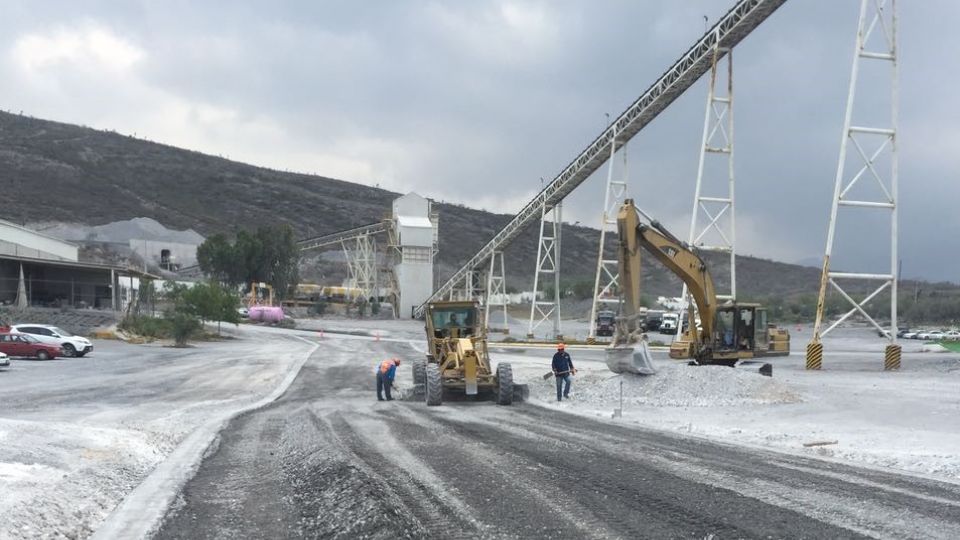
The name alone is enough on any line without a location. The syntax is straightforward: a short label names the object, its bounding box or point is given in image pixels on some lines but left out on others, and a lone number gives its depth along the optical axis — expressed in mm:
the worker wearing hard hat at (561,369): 22500
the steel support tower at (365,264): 89688
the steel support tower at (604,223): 42969
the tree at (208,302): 55625
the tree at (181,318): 49469
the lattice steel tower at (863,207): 30422
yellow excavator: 22750
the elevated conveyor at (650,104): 33906
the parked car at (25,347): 37000
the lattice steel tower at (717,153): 35031
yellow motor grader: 21203
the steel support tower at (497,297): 59744
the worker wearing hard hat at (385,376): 22719
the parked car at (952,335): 64569
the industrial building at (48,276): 53031
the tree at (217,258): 86500
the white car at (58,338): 37875
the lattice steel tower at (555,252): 48712
